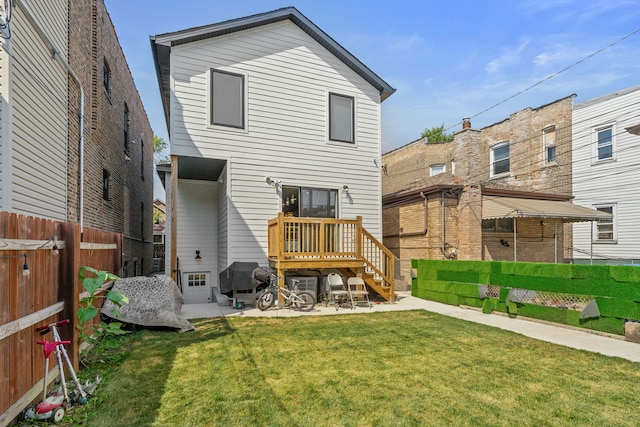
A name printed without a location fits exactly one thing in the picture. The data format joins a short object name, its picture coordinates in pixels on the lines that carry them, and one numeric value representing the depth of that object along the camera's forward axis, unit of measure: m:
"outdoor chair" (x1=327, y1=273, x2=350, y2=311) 9.01
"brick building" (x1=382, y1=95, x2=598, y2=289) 11.96
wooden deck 8.88
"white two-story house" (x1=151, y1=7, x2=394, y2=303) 9.39
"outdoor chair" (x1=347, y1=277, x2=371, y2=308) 8.98
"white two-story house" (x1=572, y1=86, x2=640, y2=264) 14.26
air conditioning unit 9.73
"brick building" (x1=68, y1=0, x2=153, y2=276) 7.87
